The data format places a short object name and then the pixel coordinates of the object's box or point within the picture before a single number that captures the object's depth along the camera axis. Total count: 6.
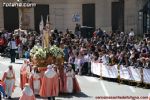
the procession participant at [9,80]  22.64
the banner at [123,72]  24.69
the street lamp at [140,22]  47.67
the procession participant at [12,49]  32.59
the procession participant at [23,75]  23.81
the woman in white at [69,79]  23.30
